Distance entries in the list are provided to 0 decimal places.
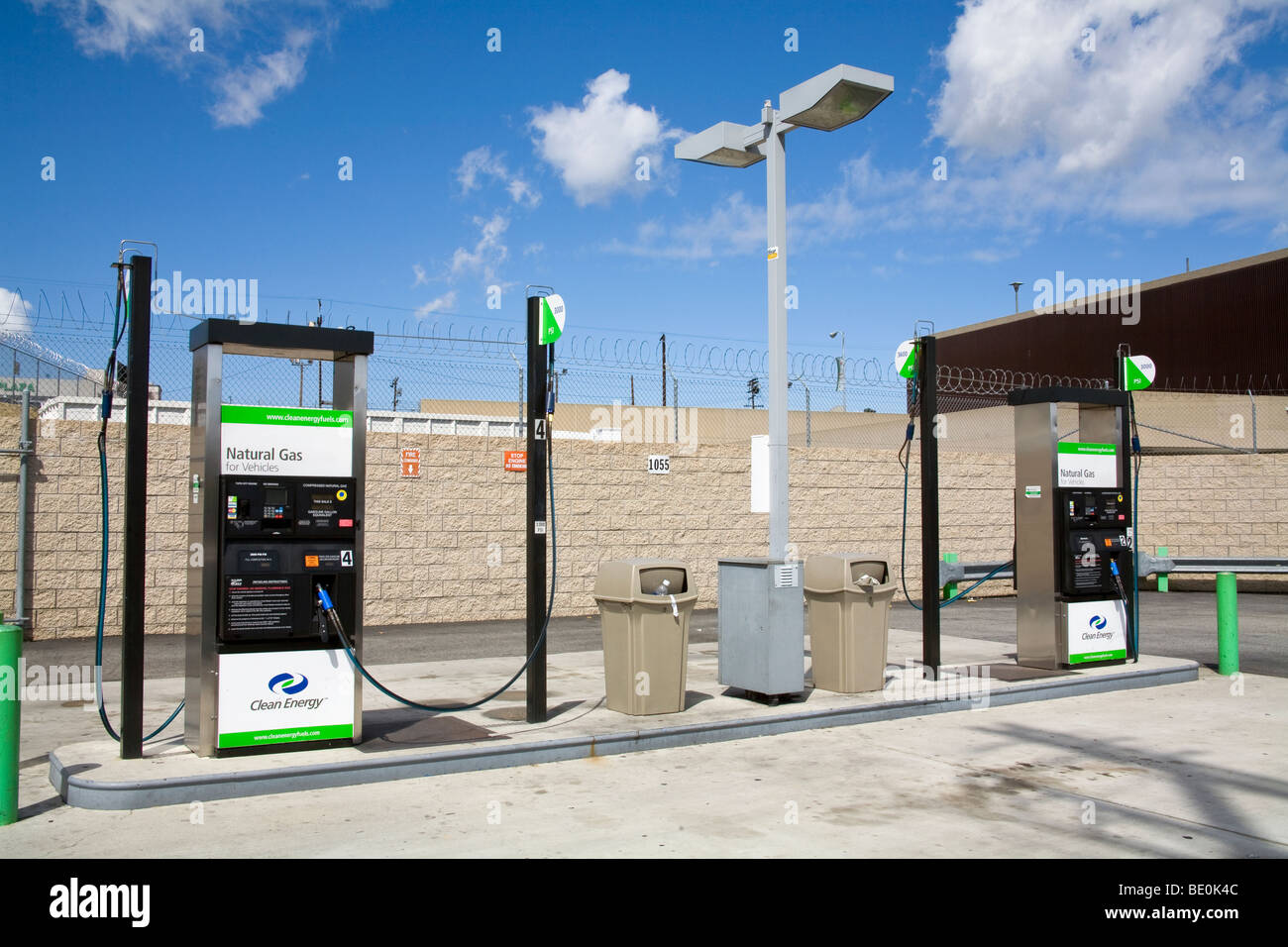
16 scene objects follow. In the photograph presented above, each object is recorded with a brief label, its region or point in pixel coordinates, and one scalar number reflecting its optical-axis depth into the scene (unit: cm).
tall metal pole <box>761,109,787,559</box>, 897
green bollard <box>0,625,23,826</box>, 546
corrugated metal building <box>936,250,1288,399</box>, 2939
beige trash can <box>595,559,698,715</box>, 775
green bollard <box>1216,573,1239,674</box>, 1018
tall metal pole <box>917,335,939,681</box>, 910
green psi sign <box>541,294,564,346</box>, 738
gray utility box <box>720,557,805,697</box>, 820
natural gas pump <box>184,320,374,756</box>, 642
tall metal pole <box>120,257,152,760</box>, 621
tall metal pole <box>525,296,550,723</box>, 738
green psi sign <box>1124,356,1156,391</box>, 1111
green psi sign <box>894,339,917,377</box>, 938
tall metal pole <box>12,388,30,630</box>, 1162
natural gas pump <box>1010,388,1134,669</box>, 995
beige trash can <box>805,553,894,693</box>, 876
